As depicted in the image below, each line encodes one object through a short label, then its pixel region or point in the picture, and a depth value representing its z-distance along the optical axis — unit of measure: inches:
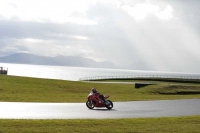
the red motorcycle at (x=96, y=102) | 880.3
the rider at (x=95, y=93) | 890.3
